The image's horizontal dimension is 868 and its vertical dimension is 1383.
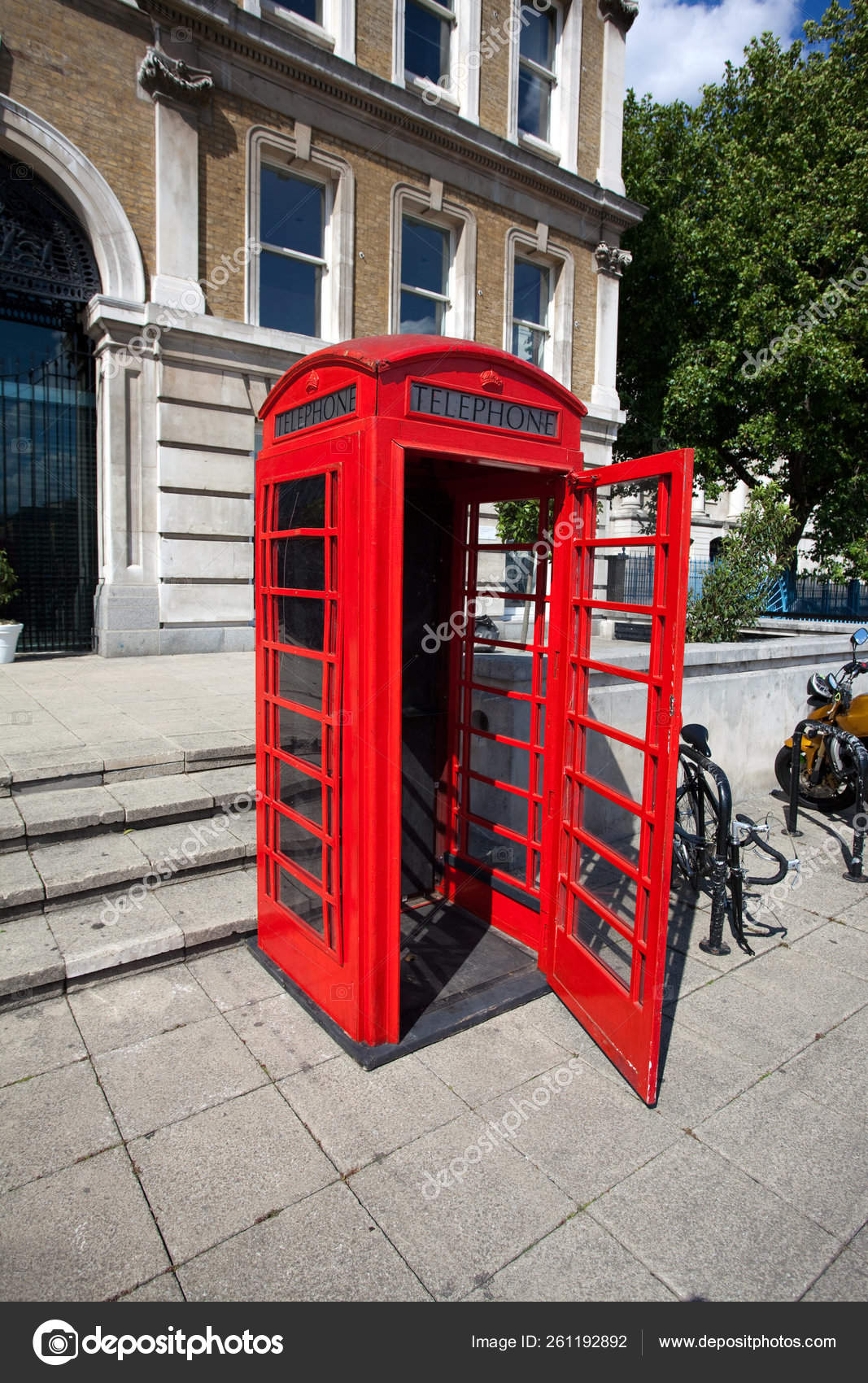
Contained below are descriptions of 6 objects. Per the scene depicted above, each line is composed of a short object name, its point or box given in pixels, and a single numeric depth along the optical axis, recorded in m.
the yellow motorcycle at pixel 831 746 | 6.57
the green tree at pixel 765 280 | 17.56
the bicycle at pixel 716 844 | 4.44
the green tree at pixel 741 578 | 8.98
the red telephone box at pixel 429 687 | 3.09
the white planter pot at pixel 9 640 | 10.02
